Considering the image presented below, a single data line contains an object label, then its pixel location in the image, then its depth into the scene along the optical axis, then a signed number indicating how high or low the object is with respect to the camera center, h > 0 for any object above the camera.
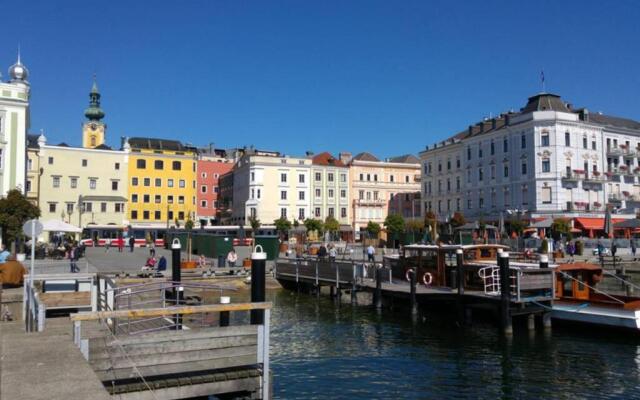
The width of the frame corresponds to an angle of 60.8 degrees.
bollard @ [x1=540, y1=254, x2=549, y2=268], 20.84 -1.20
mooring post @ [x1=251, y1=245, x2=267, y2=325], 11.06 -0.95
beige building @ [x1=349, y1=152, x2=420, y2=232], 86.31 +7.27
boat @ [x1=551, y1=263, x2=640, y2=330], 18.14 -2.58
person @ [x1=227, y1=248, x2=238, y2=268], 36.22 -1.87
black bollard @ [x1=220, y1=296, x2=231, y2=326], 13.00 -2.10
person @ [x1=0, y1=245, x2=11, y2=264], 23.34 -1.06
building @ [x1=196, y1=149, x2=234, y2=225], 88.75 +7.21
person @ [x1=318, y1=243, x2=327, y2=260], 36.58 -1.42
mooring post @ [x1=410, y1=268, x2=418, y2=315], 22.03 -2.65
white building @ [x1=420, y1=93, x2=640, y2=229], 60.28 +7.87
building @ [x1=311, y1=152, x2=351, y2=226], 83.94 +6.35
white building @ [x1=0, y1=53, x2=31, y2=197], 46.08 +8.31
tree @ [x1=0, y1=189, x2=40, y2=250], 37.16 +1.23
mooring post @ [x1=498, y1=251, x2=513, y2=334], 18.67 -2.22
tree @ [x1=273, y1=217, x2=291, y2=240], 74.00 +0.83
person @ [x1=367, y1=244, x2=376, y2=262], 35.76 -1.45
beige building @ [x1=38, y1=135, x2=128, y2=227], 72.38 +6.22
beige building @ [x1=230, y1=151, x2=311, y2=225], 79.50 +6.41
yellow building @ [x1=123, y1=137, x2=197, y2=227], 79.94 +6.99
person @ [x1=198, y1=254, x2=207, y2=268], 36.99 -2.17
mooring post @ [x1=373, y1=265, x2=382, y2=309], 24.47 -2.79
